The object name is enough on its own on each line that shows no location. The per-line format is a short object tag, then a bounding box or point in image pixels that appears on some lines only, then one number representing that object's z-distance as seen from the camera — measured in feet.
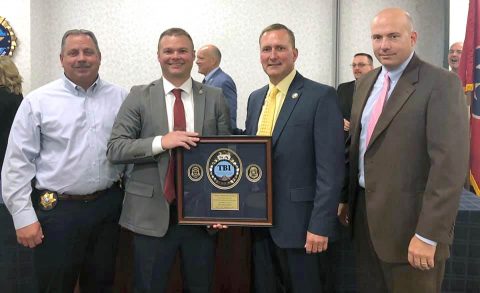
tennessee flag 11.51
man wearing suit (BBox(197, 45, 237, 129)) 13.16
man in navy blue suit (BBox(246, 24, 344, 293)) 5.45
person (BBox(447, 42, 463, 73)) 12.84
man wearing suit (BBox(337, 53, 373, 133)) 12.80
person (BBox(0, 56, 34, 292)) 6.97
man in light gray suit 5.75
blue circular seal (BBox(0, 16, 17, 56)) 15.49
